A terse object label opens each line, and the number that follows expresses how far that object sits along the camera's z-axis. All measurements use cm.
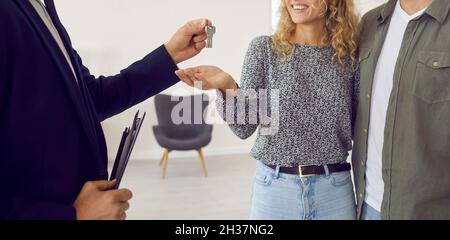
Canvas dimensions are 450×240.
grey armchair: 408
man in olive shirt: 98
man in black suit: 60
